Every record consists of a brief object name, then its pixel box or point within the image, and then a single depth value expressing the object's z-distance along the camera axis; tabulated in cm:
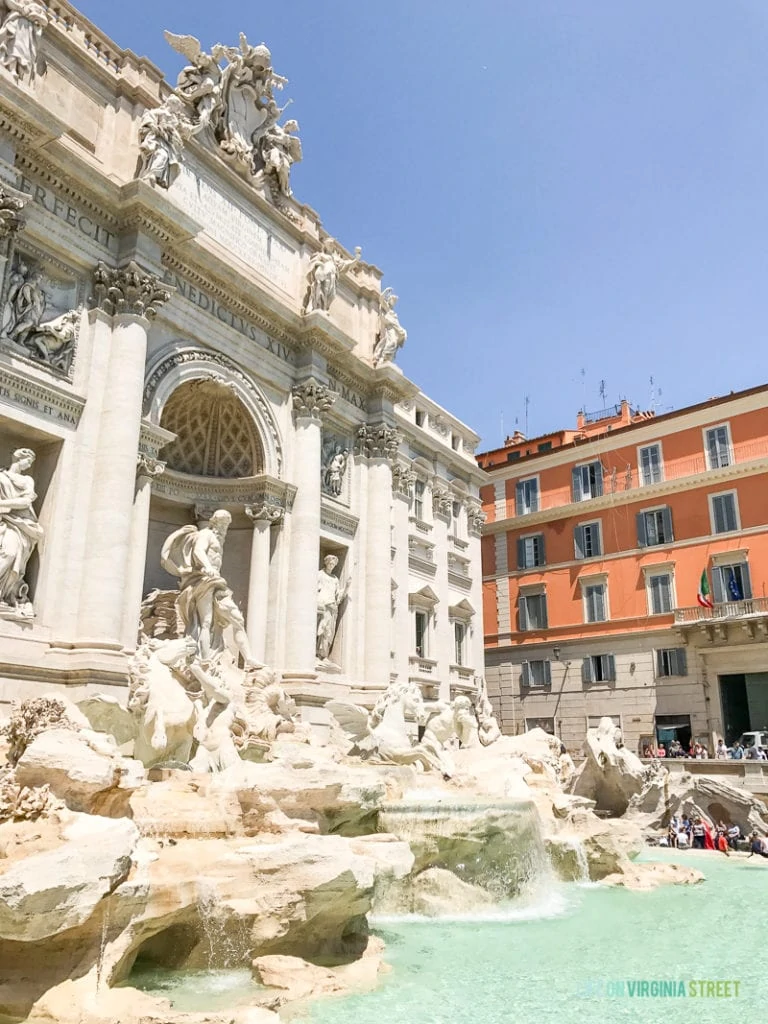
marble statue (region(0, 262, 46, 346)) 1333
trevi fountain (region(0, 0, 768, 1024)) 669
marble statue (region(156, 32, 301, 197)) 1800
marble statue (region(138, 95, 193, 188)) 1553
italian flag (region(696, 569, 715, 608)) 2642
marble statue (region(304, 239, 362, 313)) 1983
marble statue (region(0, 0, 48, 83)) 1375
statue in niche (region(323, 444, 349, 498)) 2052
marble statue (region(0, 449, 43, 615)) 1266
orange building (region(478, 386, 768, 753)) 2630
